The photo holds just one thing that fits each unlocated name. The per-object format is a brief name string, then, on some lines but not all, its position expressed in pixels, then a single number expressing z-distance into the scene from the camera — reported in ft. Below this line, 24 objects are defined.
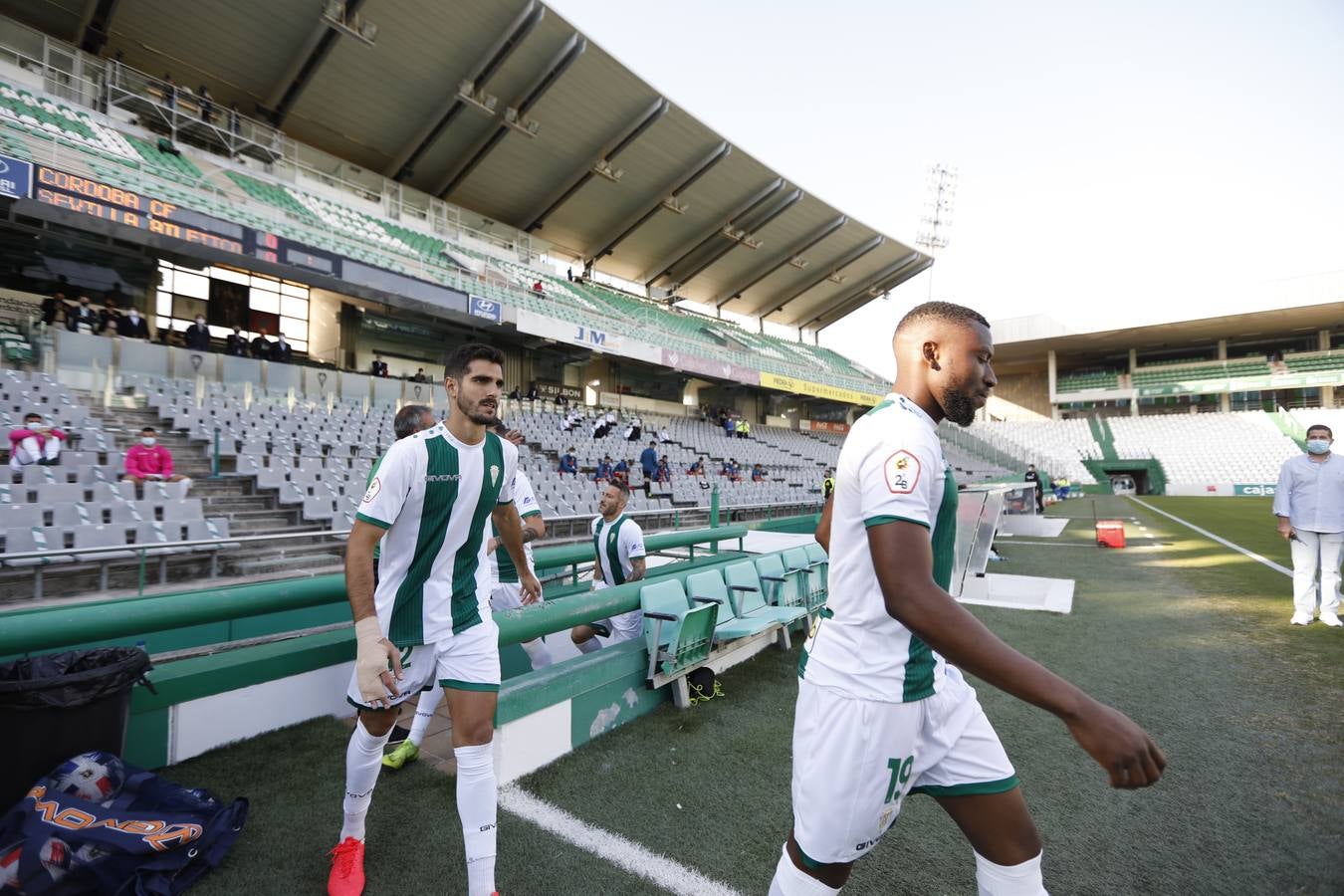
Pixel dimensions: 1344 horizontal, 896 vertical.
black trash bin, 7.50
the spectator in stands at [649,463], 46.98
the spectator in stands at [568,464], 46.55
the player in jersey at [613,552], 15.23
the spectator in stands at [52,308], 37.63
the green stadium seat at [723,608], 14.46
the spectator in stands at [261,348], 45.14
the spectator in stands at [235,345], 44.09
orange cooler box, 38.75
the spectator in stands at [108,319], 39.75
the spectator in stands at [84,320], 37.55
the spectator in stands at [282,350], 45.50
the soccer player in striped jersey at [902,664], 4.07
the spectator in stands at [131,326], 39.63
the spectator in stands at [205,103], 58.62
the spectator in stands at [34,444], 22.17
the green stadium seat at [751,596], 16.49
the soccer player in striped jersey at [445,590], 7.01
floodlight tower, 127.95
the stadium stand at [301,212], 42.29
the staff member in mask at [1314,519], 18.52
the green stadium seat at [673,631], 12.67
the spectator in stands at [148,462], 24.18
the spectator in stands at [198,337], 40.83
